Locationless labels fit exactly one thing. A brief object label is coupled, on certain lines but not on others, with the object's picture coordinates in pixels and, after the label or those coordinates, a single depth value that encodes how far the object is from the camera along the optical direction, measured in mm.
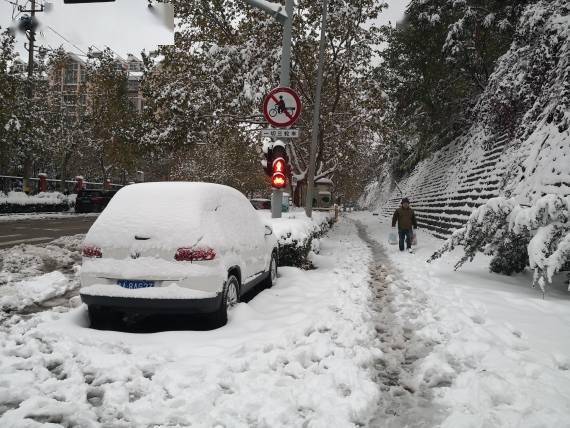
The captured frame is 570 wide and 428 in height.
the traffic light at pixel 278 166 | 8680
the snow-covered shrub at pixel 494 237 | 7441
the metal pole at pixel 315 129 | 14484
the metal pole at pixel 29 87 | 25580
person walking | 14195
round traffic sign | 8867
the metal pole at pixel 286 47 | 9617
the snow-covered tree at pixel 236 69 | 17578
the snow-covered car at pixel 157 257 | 4793
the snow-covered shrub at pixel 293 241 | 9086
